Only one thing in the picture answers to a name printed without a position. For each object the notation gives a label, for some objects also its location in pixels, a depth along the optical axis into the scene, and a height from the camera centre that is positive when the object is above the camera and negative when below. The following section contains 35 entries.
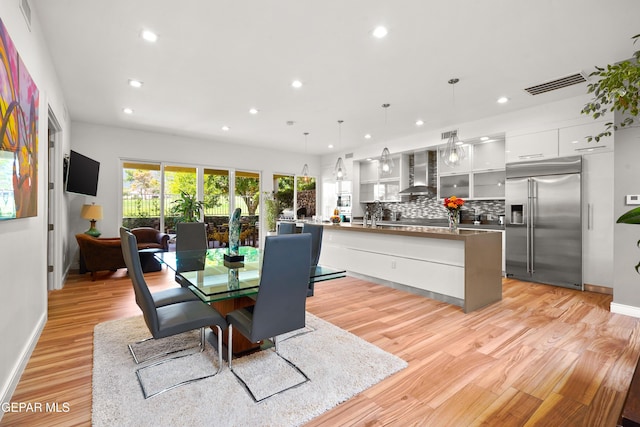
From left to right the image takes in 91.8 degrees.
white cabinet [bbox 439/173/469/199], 6.12 +0.58
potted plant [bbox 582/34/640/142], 1.35 +0.60
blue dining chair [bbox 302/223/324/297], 3.37 -0.32
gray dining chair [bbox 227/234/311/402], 1.92 -0.51
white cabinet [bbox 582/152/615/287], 4.26 -0.05
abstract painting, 1.70 +0.47
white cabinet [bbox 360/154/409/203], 7.29 +0.82
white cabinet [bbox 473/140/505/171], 5.62 +1.10
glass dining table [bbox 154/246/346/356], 1.99 -0.47
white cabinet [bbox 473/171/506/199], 5.71 +0.57
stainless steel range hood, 6.74 +0.88
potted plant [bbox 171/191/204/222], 6.83 +0.11
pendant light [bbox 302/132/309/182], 5.92 +1.03
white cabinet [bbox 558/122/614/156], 4.26 +1.06
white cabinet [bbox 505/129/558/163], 4.75 +1.10
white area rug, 1.73 -1.12
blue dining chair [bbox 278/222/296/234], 3.82 -0.19
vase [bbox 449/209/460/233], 4.06 -0.06
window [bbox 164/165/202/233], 6.85 +0.52
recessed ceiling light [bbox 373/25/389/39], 2.82 +1.69
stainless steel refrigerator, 4.52 -0.10
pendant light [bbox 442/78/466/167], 3.74 +0.74
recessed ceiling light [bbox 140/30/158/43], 2.91 +1.69
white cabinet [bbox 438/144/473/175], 5.99 +0.96
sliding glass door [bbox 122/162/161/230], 6.40 +0.38
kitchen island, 3.57 -0.62
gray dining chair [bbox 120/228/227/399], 1.89 -0.70
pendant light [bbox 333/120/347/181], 5.22 +0.71
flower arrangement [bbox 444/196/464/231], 3.98 +0.09
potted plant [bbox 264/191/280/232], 8.20 +0.06
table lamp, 5.46 -0.03
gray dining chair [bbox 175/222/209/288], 3.75 -0.29
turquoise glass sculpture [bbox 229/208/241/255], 2.93 -0.20
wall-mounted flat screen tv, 4.61 +0.59
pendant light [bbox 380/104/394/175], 4.46 +0.72
